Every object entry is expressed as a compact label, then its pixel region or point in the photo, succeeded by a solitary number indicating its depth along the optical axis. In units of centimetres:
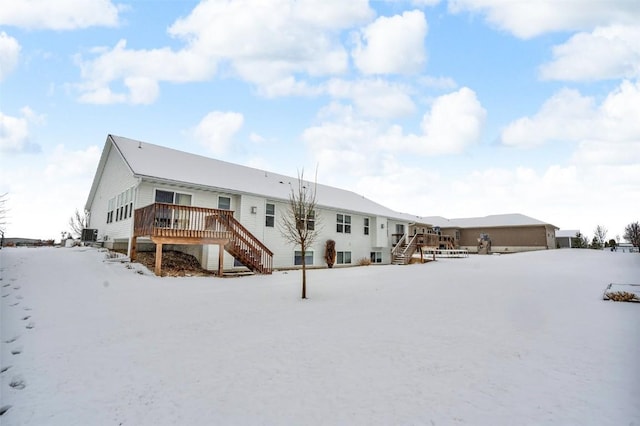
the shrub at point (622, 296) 893
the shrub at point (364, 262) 2280
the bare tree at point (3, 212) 1848
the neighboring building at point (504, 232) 3691
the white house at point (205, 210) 1314
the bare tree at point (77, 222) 4394
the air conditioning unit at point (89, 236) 1911
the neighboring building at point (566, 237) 5337
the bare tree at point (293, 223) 1803
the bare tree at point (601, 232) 7112
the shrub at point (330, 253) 2061
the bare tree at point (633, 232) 5124
